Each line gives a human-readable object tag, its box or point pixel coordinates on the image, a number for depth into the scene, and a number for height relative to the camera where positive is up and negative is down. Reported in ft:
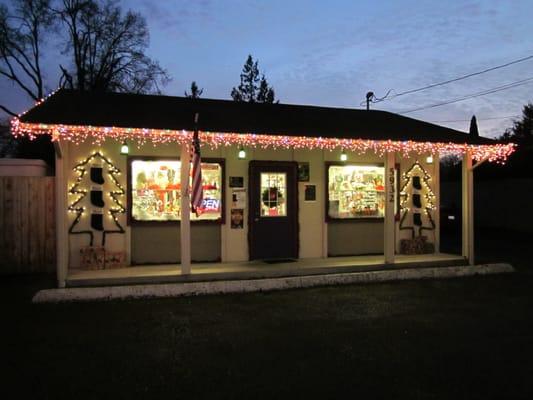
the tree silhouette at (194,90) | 145.79 +31.54
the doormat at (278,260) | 35.10 -4.20
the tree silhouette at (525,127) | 85.18 +12.37
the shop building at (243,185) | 30.66 +1.06
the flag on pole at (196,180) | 28.37 +1.14
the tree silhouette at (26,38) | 107.76 +34.54
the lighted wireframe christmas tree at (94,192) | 33.22 +0.57
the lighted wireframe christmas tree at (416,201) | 40.45 -0.10
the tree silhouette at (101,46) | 108.68 +33.06
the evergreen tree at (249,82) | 152.35 +35.04
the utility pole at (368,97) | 88.35 +17.94
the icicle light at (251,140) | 27.14 +3.71
